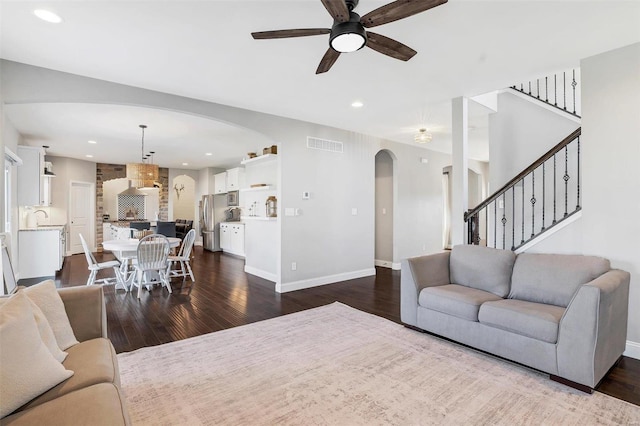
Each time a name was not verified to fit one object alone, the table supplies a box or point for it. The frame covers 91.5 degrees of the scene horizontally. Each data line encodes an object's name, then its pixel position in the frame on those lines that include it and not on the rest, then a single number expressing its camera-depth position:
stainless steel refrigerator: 9.41
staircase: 3.89
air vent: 5.07
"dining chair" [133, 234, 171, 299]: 4.39
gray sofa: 2.11
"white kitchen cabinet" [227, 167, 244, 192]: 8.47
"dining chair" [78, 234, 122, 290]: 4.39
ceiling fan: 1.79
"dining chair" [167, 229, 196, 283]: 5.21
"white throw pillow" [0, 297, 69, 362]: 1.51
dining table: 4.44
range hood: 10.32
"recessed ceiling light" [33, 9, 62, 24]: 2.18
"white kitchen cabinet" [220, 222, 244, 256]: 8.20
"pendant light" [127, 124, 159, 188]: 5.47
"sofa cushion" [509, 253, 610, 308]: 2.59
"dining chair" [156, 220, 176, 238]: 6.43
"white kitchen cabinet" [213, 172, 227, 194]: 9.34
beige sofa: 1.13
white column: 3.96
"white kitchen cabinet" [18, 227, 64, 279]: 5.49
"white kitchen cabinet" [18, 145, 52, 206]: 5.57
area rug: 1.89
